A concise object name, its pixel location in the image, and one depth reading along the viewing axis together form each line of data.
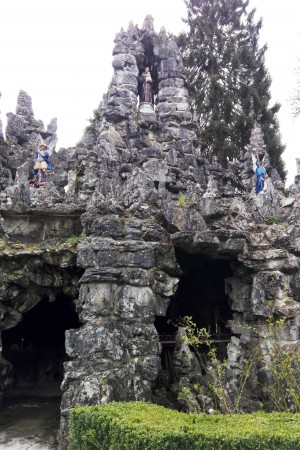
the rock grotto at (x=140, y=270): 8.56
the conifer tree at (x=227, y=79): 25.83
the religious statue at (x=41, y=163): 15.40
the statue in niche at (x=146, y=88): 18.28
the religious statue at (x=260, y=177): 14.54
